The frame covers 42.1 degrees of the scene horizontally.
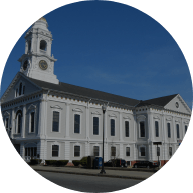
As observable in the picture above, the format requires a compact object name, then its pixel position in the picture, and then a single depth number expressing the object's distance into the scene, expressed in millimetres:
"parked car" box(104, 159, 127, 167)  20894
